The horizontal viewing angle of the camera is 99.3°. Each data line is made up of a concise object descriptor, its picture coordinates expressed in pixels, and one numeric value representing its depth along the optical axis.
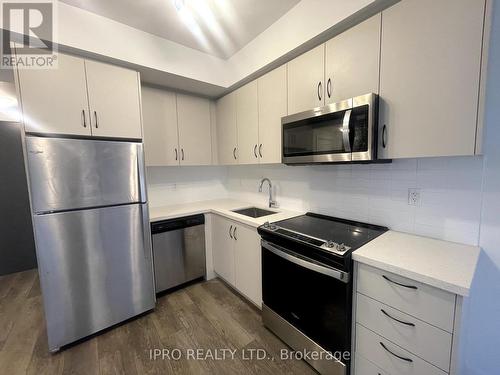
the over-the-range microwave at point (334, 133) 1.26
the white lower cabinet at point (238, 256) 1.95
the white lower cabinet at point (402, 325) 0.92
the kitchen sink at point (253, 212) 2.56
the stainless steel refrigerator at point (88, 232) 1.53
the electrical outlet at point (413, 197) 1.42
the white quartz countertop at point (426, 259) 0.91
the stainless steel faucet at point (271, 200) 2.48
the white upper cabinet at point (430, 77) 0.97
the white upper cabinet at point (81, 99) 1.48
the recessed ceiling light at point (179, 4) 1.47
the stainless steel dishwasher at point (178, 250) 2.21
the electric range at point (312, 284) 1.24
